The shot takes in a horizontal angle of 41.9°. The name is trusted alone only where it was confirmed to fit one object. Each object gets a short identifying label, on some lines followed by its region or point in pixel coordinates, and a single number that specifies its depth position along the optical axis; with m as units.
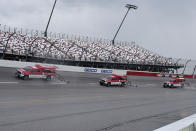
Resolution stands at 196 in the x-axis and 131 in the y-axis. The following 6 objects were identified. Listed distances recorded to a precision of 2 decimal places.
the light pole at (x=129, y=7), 62.78
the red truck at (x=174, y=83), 32.16
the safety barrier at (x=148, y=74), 39.66
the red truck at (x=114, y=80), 26.42
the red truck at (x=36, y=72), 23.50
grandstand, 31.70
